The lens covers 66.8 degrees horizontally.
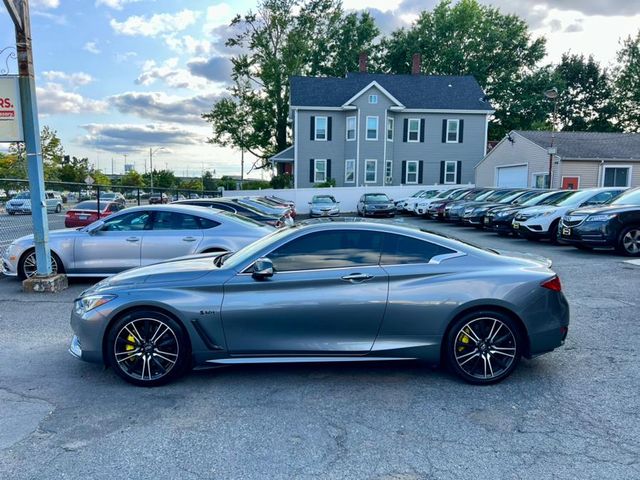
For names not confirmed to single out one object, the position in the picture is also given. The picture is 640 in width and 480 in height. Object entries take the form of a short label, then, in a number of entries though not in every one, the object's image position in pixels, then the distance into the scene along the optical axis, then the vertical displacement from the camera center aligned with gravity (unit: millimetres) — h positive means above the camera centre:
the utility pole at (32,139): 7855 +716
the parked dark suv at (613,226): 11180 -920
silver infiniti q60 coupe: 4246 -1152
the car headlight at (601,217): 11189 -722
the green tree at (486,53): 50781 +14195
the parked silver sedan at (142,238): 8352 -948
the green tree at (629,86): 51938 +10753
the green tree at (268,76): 44688 +9885
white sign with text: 7938 +1214
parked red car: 17156 -1092
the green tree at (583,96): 54531 +10204
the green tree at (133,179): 76250 +695
